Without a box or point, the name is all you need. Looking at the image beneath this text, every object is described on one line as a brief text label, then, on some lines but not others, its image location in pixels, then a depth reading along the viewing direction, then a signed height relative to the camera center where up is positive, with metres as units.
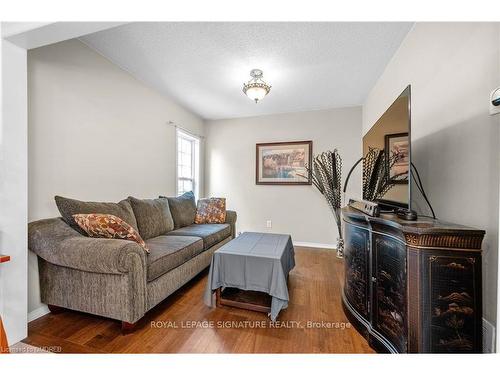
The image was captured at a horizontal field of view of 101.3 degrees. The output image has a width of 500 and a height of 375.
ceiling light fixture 2.21 +1.08
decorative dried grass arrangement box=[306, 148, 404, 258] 3.27 +0.13
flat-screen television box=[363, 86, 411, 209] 1.21 +0.26
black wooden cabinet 0.93 -0.48
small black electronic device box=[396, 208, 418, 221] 1.17 -0.17
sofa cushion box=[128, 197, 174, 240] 2.28 -0.35
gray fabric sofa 1.38 -0.62
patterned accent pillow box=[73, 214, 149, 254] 1.56 -0.29
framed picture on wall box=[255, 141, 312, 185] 3.71 +0.45
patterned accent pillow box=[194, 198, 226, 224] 3.19 -0.38
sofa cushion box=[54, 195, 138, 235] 1.62 -0.19
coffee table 1.57 -0.71
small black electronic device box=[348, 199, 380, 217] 1.29 -0.15
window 3.74 +0.48
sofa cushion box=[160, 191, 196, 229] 2.88 -0.33
